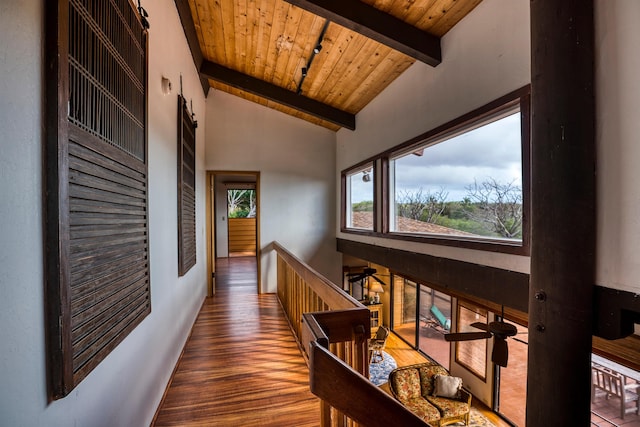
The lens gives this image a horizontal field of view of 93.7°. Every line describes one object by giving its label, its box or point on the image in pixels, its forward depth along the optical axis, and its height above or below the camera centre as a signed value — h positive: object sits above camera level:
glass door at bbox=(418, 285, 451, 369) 6.52 -2.56
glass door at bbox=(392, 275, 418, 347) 7.54 -2.54
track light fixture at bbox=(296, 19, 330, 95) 3.36 +2.00
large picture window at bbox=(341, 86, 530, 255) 2.45 +0.32
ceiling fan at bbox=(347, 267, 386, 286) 6.11 -1.25
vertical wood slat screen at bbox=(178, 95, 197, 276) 3.07 +0.28
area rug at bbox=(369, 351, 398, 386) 6.09 -3.38
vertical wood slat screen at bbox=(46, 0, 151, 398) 1.03 +0.10
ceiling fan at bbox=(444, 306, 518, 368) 2.61 -1.13
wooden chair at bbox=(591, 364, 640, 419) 3.67 -2.25
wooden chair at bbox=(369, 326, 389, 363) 6.42 -2.82
